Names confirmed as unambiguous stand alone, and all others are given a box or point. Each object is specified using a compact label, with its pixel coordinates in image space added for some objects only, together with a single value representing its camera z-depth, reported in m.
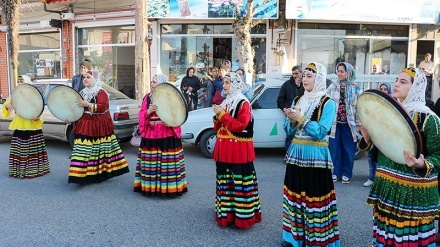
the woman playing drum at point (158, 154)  5.85
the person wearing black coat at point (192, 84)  11.52
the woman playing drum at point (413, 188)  3.08
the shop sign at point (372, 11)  12.70
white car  8.35
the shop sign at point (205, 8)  12.84
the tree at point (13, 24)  12.60
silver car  8.98
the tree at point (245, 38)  11.19
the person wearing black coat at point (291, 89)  7.80
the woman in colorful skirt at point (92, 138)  6.32
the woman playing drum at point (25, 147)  7.19
